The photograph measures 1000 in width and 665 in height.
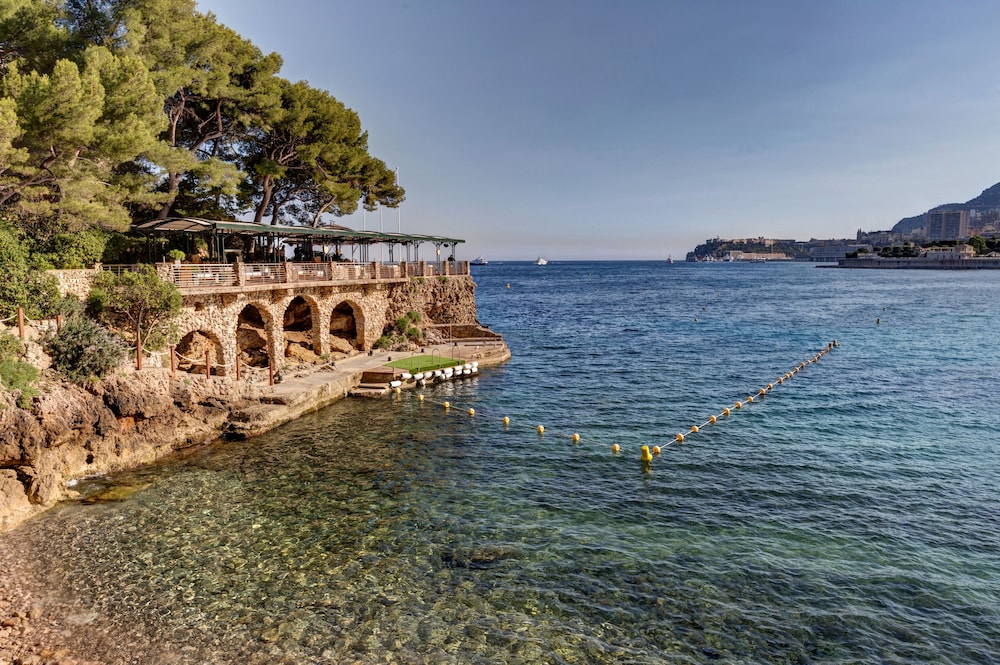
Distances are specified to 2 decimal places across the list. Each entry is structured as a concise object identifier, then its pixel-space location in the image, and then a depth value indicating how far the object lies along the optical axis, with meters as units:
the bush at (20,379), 17.47
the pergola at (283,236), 26.56
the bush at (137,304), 22.06
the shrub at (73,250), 22.41
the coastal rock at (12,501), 14.76
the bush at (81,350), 19.45
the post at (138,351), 21.36
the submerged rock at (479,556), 13.44
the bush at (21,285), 19.20
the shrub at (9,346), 17.83
